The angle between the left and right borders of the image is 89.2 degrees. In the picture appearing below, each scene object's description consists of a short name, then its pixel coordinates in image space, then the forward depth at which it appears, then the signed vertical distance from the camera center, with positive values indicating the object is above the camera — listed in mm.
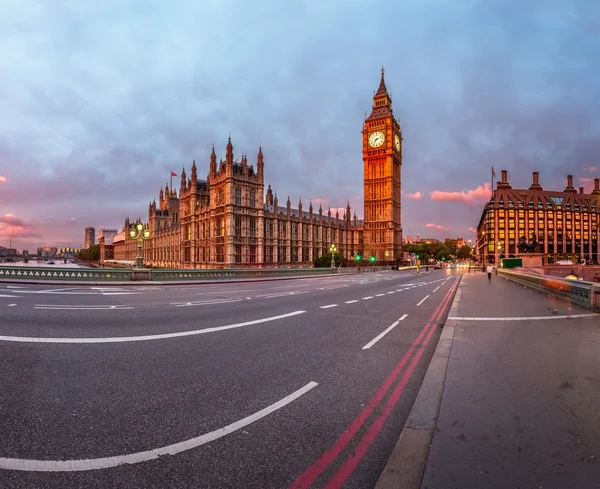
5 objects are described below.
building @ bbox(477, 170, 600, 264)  131375 +12353
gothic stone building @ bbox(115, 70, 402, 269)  58781 +7154
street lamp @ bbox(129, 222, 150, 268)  27016 +1539
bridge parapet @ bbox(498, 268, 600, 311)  10591 -1777
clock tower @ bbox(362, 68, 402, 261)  91631 +21335
